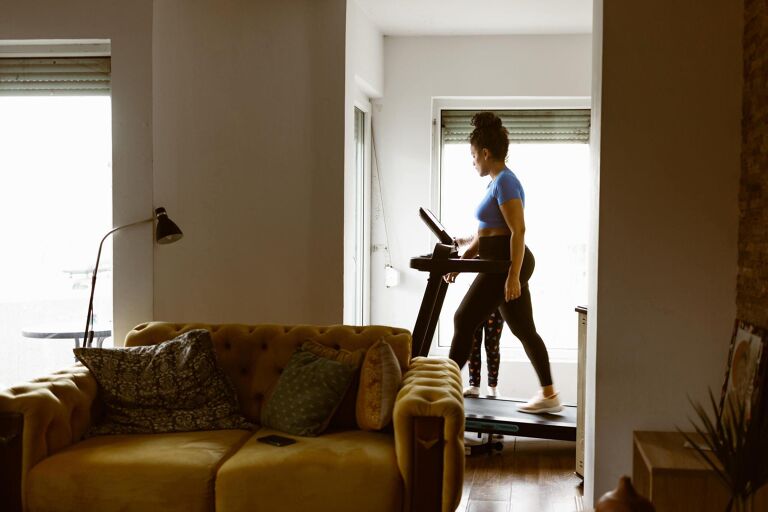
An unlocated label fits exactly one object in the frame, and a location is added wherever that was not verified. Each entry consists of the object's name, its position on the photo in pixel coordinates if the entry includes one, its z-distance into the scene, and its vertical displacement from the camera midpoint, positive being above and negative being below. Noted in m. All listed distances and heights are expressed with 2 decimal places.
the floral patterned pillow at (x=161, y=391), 3.27 -0.68
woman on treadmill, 4.48 -0.24
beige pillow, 3.14 -0.64
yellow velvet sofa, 2.79 -0.85
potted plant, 2.03 -0.57
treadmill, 4.39 -0.68
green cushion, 3.19 -0.68
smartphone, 3.04 -0.81
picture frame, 2.87 -0.51
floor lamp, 3.91 -0.06
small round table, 4.42 -0.61
